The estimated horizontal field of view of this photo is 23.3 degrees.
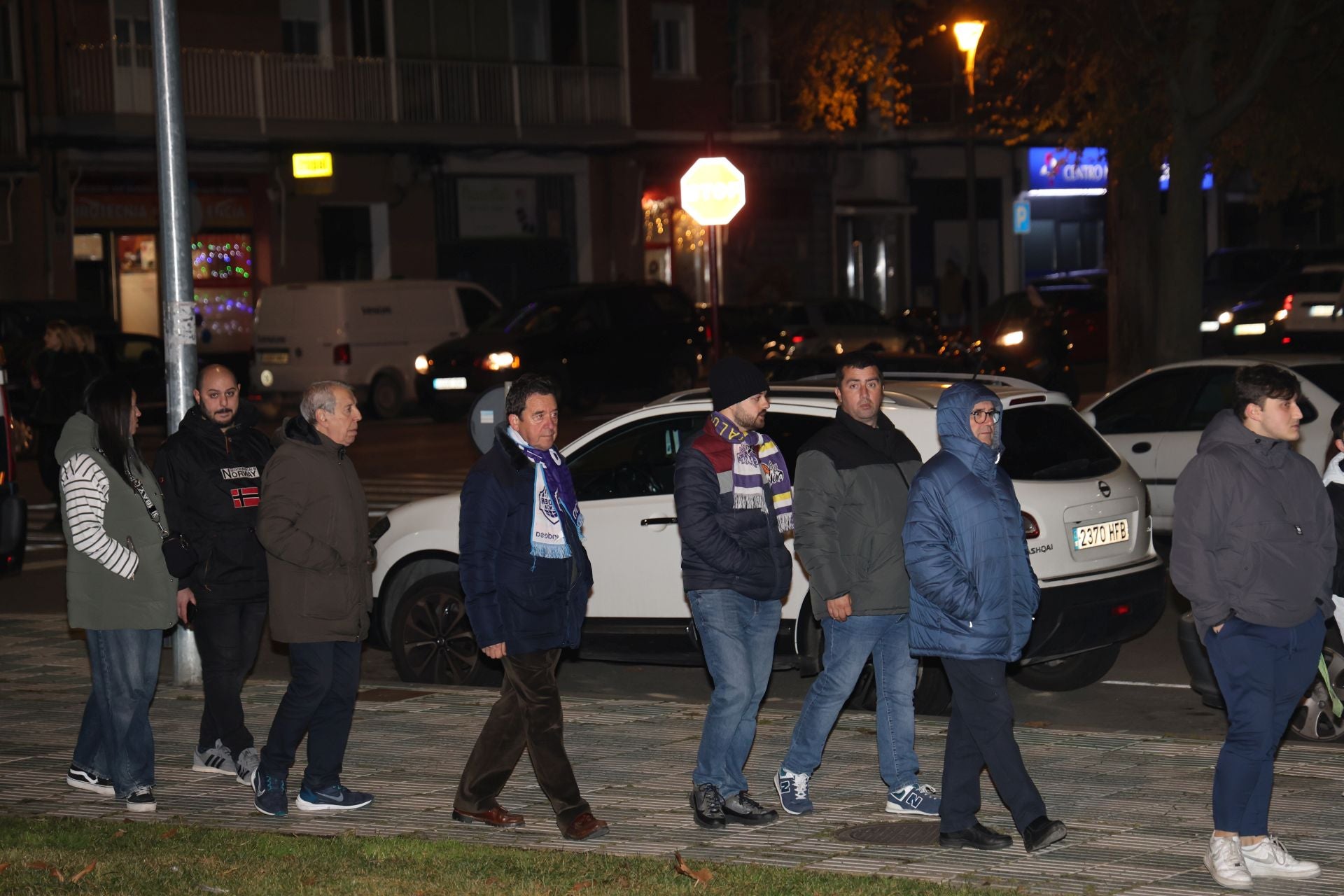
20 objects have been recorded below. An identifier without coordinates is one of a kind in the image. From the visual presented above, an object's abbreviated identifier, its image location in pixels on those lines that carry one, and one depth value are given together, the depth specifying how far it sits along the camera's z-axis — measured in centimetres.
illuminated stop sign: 2845
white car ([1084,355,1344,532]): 2373
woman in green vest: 1256
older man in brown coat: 1221
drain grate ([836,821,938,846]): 1147
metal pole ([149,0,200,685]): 1782
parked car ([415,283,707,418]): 4654
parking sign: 6952
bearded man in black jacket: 1334
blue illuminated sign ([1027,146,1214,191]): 8615
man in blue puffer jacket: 1097
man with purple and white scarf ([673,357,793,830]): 1170
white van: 4854
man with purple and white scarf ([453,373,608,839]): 1143
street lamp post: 4166
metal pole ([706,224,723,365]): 2572
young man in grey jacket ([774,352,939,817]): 1178
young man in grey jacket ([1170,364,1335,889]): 1043
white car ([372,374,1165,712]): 1552
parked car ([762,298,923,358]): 5423
